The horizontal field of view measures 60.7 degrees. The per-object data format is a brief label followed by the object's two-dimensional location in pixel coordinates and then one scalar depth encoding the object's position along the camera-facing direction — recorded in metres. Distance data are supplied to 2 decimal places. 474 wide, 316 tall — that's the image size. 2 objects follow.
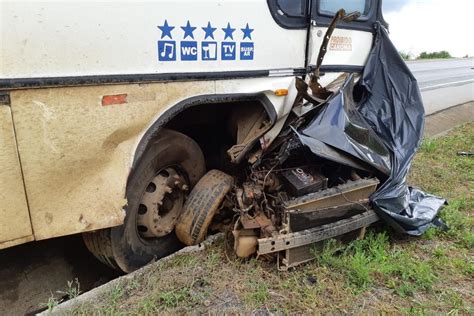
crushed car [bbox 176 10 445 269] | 2.85
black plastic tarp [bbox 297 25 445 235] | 2.98
